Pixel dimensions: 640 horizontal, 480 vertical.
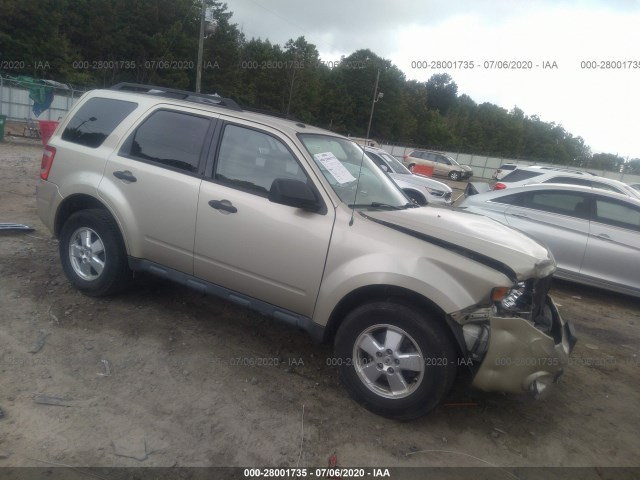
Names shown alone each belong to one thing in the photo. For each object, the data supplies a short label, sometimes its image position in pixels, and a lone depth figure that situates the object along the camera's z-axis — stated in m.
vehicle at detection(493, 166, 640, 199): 10.69
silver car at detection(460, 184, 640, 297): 6.42
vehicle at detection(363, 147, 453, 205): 11.59
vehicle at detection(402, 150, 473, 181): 33.31
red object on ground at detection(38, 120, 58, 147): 16.38
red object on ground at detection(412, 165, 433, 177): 31.20
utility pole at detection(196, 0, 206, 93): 18.75
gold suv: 3.08
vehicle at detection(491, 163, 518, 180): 31.28
